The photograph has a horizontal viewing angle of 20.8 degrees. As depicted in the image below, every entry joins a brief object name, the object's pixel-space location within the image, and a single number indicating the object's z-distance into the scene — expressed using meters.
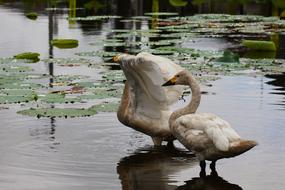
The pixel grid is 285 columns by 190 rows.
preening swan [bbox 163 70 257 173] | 8.42
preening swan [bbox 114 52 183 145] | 10.02
